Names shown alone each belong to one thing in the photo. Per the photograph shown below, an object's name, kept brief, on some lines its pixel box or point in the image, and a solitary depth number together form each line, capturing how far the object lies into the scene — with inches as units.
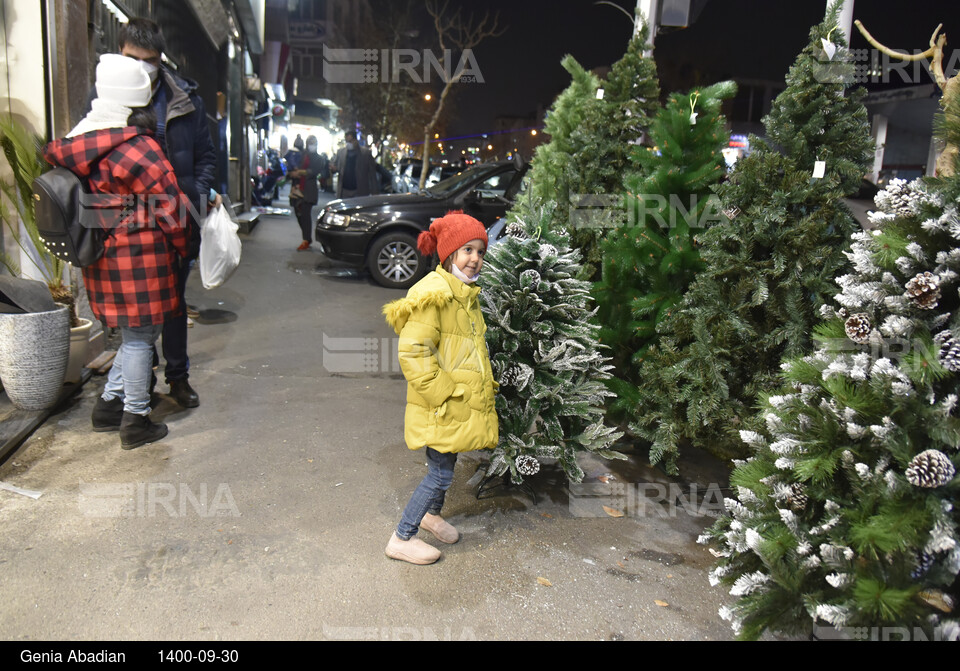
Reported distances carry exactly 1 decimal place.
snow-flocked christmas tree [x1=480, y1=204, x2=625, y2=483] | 150.9
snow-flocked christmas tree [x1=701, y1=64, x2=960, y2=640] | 88.7
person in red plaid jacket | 157.6
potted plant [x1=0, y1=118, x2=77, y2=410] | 172.4
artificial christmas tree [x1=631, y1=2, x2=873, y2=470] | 144.0
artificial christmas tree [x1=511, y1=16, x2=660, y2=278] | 210.1
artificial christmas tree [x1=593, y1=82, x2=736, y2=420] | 175.5
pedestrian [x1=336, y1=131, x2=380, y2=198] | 505.4
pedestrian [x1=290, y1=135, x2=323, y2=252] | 502.0
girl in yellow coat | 120.1
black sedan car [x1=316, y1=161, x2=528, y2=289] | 392.5
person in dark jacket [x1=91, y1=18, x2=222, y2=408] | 165.8
